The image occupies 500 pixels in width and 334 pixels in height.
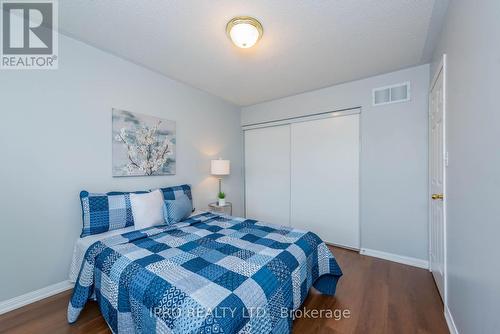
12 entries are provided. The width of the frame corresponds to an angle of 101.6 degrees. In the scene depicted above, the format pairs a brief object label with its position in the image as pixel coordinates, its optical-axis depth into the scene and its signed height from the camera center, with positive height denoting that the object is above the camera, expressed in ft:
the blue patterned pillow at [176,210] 7.30 -1.58
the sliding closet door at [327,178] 9.75 -0.56
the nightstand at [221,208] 10.87 -2.19
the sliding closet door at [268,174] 12.08 -0.43
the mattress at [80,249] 5.85 -2.38
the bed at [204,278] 3.28 -2.18
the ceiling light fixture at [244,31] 5.56 +3.84
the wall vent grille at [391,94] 8.47 +3.16
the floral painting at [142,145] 7.62 +0.93
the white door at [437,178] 5.81 -0.34
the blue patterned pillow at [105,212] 6.27 -1.44
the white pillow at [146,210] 6.86 -1.48
